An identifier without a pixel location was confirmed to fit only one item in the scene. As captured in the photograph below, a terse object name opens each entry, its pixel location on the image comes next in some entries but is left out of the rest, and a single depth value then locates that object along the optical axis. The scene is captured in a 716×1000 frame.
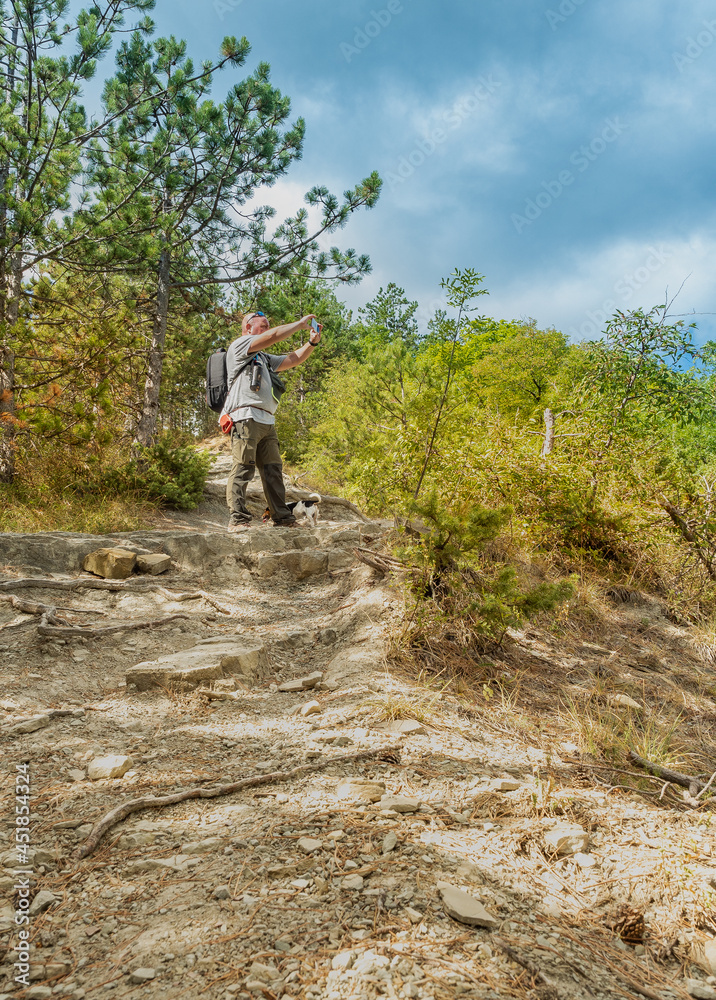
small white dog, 6.85
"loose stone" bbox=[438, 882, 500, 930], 1.61
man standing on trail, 5.83
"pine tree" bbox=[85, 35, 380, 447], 8.70
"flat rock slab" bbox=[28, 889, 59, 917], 1.64
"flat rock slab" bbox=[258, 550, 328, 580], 5.72
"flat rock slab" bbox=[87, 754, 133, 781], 2.41
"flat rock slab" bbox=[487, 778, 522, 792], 2.39
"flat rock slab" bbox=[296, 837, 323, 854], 1.92
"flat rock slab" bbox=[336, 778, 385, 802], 2.27
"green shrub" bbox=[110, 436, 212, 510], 8.52
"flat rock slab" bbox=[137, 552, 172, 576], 5.40
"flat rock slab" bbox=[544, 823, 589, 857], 2.03
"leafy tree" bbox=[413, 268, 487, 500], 4.06
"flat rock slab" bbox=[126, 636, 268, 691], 3.36
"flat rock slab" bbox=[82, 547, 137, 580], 5.12
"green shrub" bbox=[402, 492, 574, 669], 3.49
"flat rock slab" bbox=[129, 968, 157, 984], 1.37
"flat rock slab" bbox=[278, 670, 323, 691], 3.49
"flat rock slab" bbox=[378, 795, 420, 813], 2.21
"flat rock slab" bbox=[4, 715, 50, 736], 2.70
